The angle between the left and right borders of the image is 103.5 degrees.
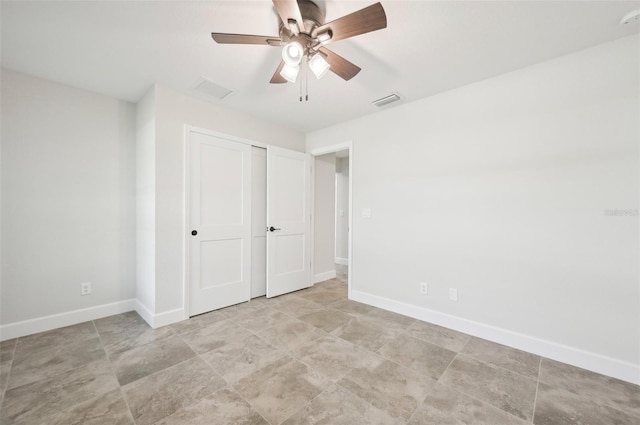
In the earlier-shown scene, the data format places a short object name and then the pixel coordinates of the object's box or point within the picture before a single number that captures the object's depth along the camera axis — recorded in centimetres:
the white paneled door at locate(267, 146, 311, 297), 353
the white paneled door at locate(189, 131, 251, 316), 290
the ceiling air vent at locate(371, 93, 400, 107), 281
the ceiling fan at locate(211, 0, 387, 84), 140
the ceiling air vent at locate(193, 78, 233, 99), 256
